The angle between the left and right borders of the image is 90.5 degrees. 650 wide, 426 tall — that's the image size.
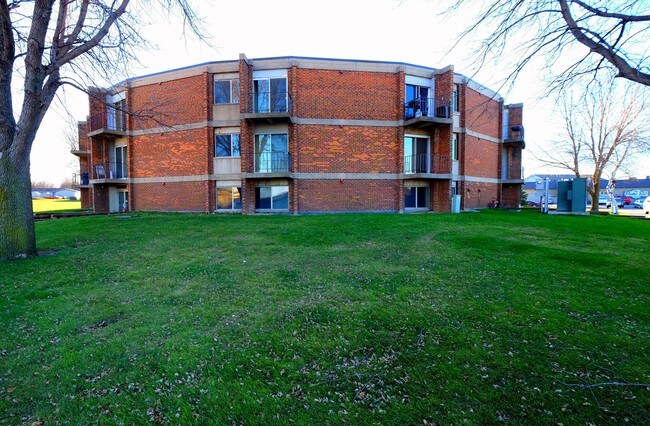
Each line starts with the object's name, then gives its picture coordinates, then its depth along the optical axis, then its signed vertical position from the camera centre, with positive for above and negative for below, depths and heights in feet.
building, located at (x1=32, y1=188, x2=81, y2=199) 312.40 +12.68
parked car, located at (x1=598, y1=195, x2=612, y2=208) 153.83 +0.39
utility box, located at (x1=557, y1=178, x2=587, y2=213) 69.21 +1.40
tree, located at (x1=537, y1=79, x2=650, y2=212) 83.25 +14.33
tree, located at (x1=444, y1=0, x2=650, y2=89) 17.02 +9.63
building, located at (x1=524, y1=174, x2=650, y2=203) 227.90 +10.93
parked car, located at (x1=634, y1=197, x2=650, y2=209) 163.65 -1.54
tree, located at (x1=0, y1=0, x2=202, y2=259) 26.50 +7.95
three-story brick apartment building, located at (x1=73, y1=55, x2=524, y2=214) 58.03 +12.67
